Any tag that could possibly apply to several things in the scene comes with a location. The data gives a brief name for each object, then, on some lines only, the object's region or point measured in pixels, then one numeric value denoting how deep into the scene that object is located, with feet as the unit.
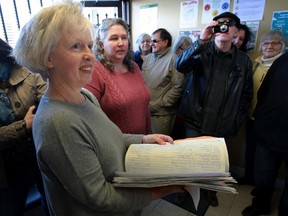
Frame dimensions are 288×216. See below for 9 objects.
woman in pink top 3.35
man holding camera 4.57
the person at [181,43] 6.34
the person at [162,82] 5.80
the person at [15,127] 3.06
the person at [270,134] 4.22
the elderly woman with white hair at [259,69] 5.06
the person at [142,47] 7.22
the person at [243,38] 5.53
